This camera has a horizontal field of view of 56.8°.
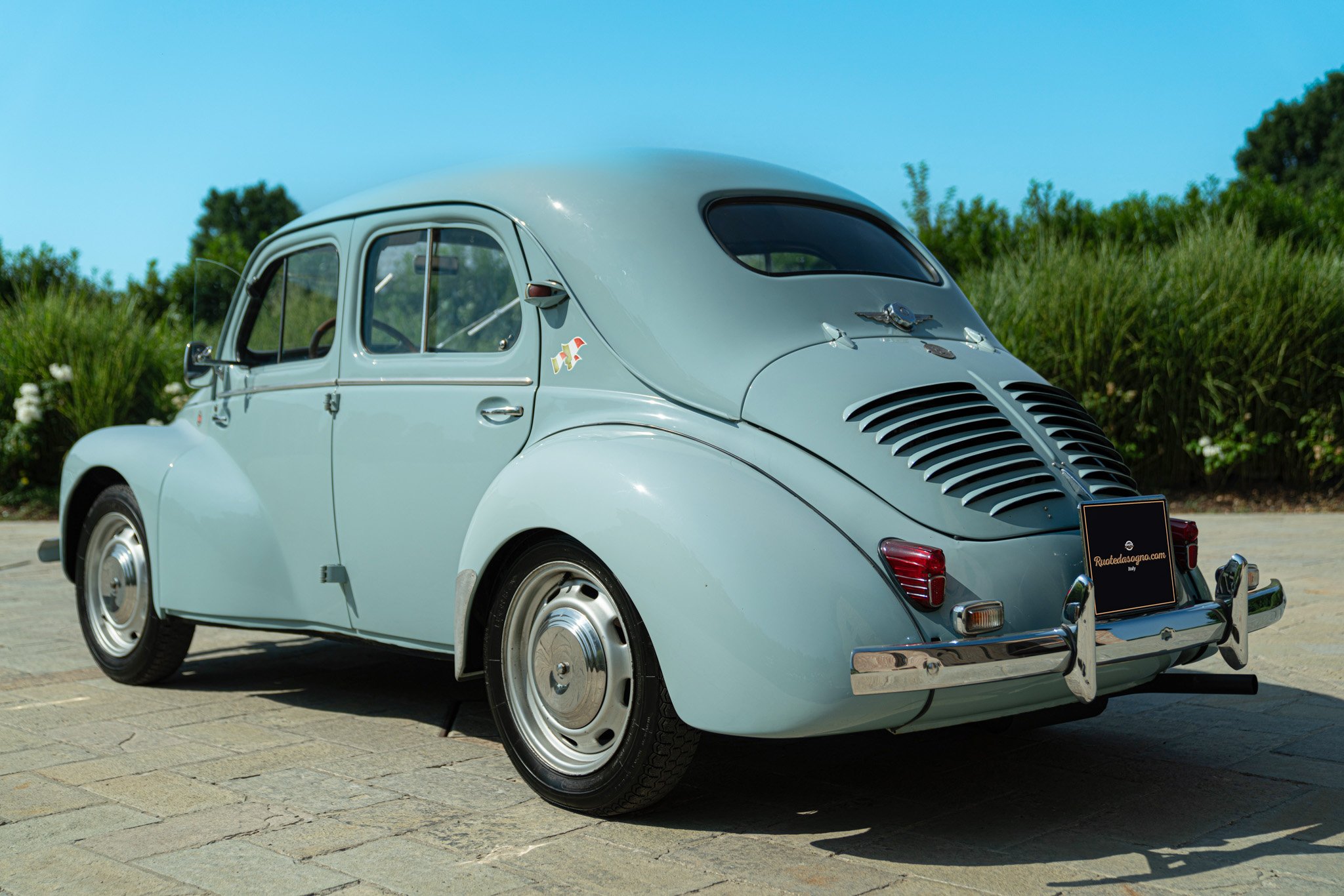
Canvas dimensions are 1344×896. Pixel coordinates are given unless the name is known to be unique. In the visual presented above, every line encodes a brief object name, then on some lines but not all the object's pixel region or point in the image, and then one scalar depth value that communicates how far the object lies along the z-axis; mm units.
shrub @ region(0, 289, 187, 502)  13680
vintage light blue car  3100
